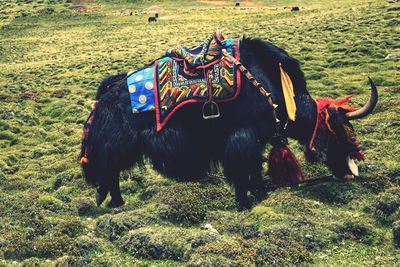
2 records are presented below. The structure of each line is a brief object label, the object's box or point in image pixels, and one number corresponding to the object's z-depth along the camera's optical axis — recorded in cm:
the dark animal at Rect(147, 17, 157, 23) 3684
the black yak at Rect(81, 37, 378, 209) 476
